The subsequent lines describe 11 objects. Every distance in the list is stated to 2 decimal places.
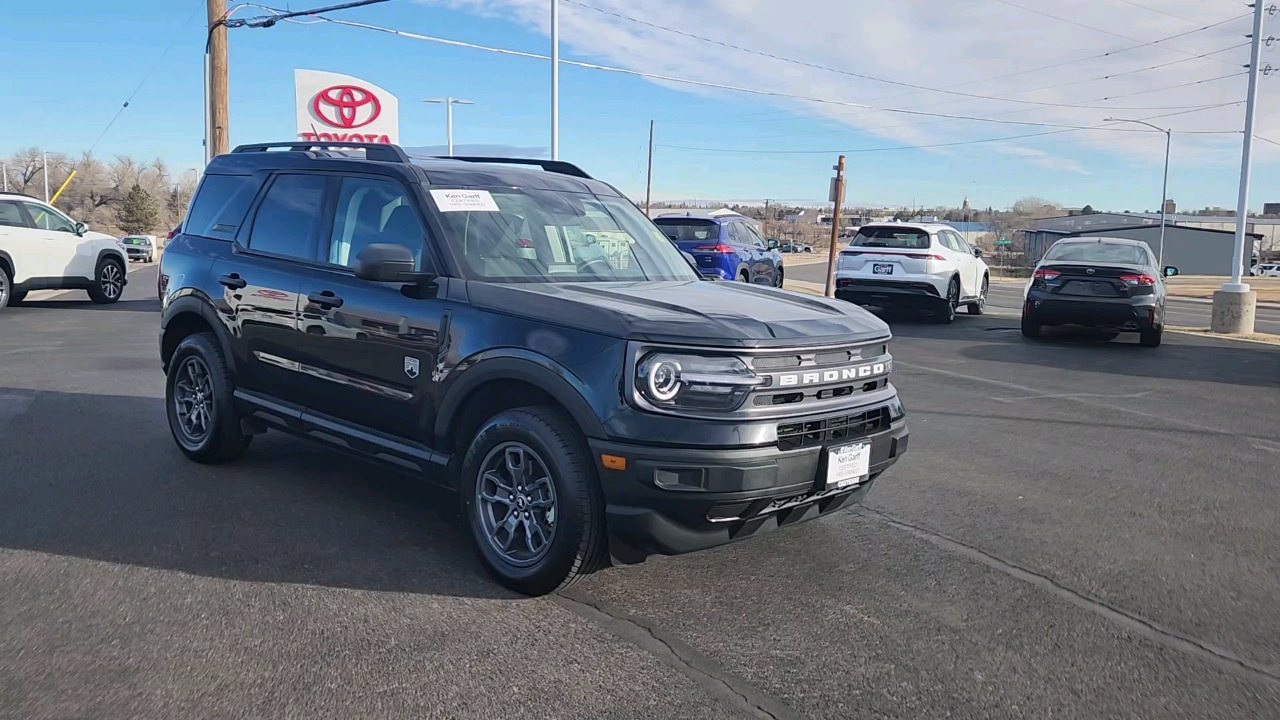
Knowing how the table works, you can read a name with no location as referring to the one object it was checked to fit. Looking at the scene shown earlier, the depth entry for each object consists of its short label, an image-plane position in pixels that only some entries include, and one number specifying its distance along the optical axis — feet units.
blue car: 57.57
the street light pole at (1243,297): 52.80
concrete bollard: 52.80
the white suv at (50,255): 54.75
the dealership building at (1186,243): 268.82
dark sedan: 43.73
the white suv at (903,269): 53.31
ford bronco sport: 12.71
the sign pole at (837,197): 66.39
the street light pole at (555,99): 86.12
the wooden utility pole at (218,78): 62.34
